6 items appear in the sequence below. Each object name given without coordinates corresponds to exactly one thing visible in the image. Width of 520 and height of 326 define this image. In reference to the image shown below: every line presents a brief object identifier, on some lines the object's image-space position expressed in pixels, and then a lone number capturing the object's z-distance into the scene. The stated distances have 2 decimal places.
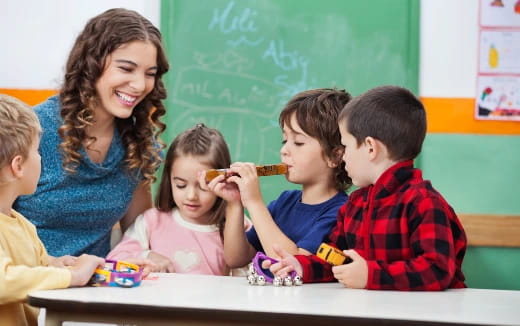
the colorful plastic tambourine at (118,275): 1.98
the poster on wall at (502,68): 3.42
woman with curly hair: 2.55
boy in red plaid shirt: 1.99
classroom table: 1.74
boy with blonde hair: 1.93
